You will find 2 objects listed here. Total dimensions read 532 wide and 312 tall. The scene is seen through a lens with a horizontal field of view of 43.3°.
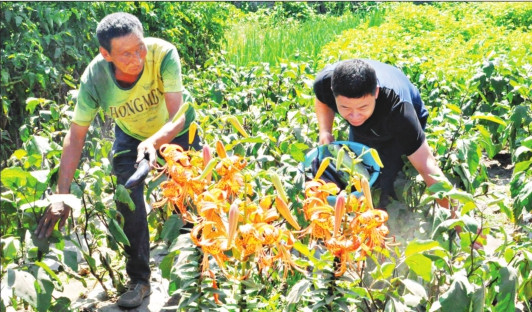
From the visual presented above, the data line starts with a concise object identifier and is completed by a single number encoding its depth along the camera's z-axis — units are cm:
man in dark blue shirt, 252
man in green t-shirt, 272
